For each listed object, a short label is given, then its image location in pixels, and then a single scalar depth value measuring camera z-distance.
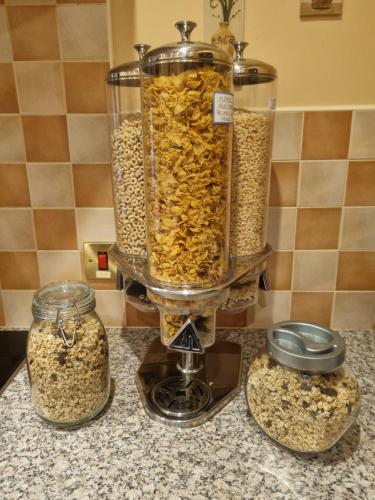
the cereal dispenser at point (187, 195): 0.49
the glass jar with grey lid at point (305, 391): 0.52
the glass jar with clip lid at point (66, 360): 0.59
